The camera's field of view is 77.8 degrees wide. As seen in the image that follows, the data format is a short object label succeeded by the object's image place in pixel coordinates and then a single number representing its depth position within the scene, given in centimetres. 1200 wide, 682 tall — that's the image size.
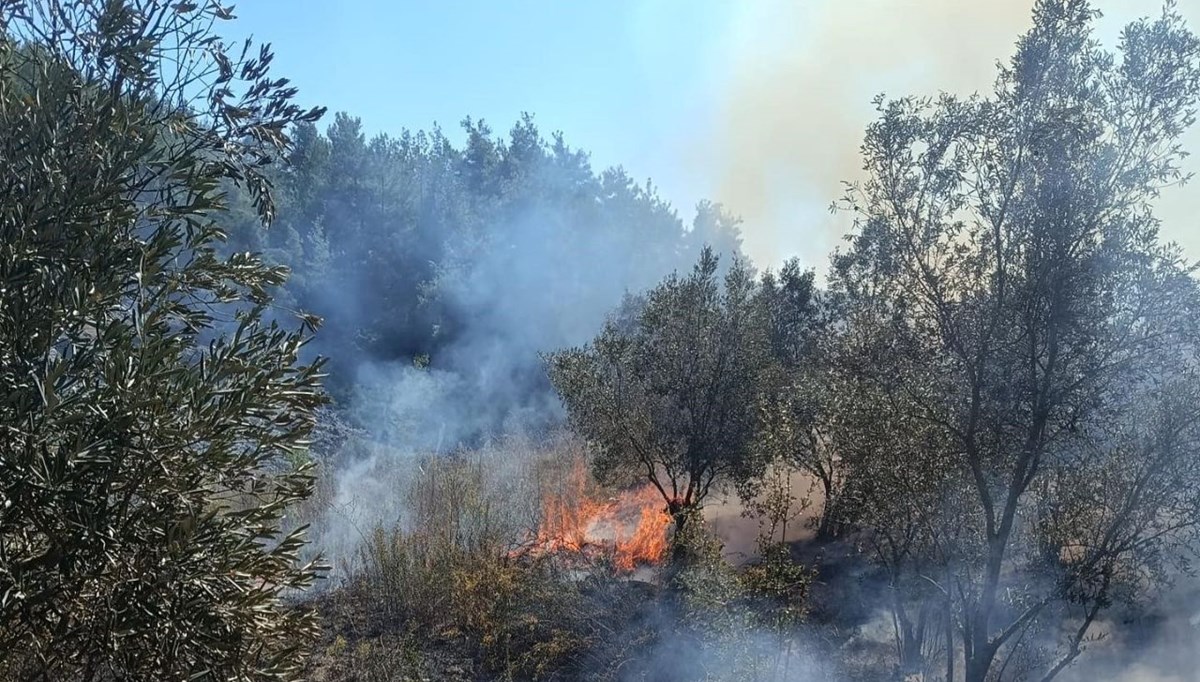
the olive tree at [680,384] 1251
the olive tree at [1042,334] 609
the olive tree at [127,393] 281
